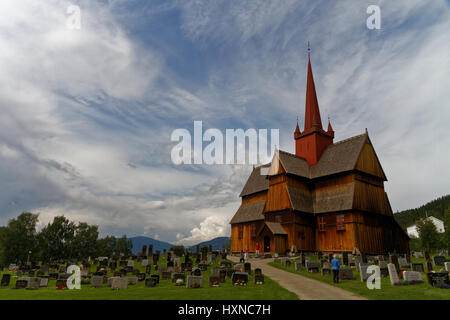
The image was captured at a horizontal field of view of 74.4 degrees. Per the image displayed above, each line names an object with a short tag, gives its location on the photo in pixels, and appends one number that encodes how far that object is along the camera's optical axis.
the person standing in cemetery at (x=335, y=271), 17.01
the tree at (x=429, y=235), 51.38
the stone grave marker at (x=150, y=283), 17.98
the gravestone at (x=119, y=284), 16.94
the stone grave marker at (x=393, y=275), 16.38
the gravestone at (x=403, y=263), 23.68
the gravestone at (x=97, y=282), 18.53
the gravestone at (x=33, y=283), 18.88
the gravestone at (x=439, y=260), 24.45
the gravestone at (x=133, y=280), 19.07
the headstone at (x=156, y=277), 18.85
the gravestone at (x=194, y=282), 16.77
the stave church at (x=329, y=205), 34.47
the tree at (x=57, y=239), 64.81
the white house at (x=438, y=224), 106.38
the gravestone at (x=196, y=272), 19.71
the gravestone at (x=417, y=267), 21.31
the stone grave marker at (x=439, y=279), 15.19
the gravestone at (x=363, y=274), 17.58
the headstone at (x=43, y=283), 19.95
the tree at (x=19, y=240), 60.75
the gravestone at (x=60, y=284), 18.16
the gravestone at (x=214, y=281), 17.33
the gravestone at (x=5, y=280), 20.75
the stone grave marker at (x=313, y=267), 22.43
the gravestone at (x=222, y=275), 19.03
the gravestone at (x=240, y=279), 17.48
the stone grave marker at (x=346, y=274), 19.11
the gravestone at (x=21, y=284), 18.98
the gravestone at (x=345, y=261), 25.05
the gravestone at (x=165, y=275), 21.27
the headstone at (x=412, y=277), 16.64
